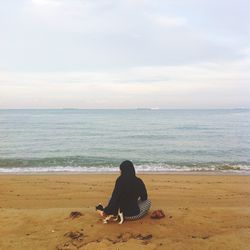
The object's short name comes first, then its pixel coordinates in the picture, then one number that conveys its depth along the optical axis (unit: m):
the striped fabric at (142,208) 5.59
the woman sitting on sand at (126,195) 5.55
